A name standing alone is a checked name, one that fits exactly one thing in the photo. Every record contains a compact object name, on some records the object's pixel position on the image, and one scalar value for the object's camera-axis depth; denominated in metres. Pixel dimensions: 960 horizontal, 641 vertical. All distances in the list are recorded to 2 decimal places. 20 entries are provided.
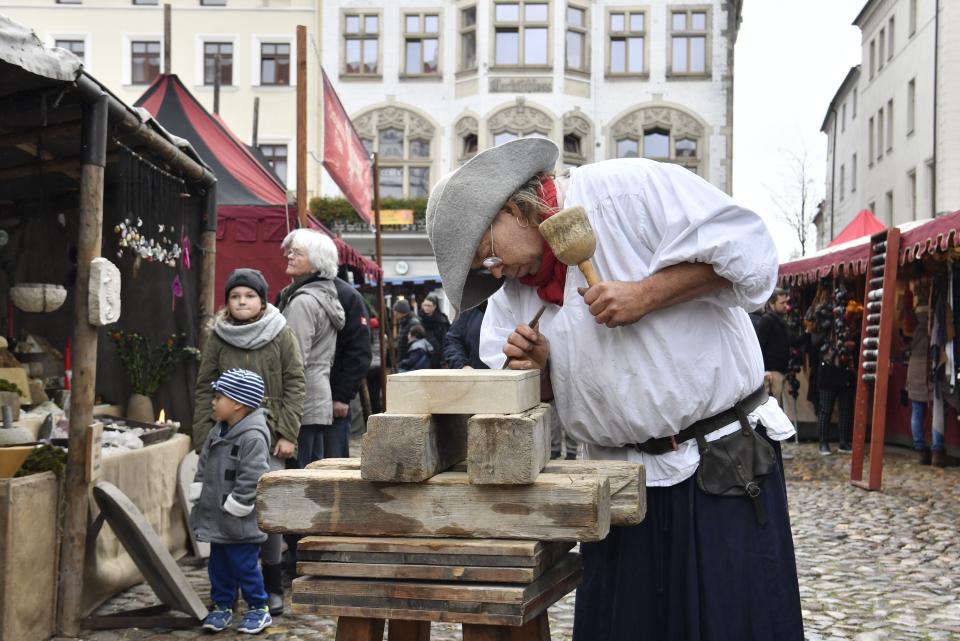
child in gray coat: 4.65
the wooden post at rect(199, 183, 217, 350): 7.05
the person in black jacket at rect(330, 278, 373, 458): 5.94
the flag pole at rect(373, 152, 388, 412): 10.68
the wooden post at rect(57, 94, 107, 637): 4.61
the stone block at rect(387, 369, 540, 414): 1.92
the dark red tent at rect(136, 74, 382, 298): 9.51
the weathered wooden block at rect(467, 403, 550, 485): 1.86
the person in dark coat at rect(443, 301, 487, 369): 7.75
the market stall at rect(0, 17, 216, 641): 4.61
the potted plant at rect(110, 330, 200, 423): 6.90
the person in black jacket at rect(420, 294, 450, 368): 14.66
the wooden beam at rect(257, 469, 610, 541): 1.87
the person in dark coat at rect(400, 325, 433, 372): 12.06
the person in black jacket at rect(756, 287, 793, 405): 10.88
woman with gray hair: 5.69
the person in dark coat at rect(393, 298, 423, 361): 13.64
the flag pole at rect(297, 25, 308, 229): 7.59
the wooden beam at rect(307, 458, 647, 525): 2.05
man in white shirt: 2.17
